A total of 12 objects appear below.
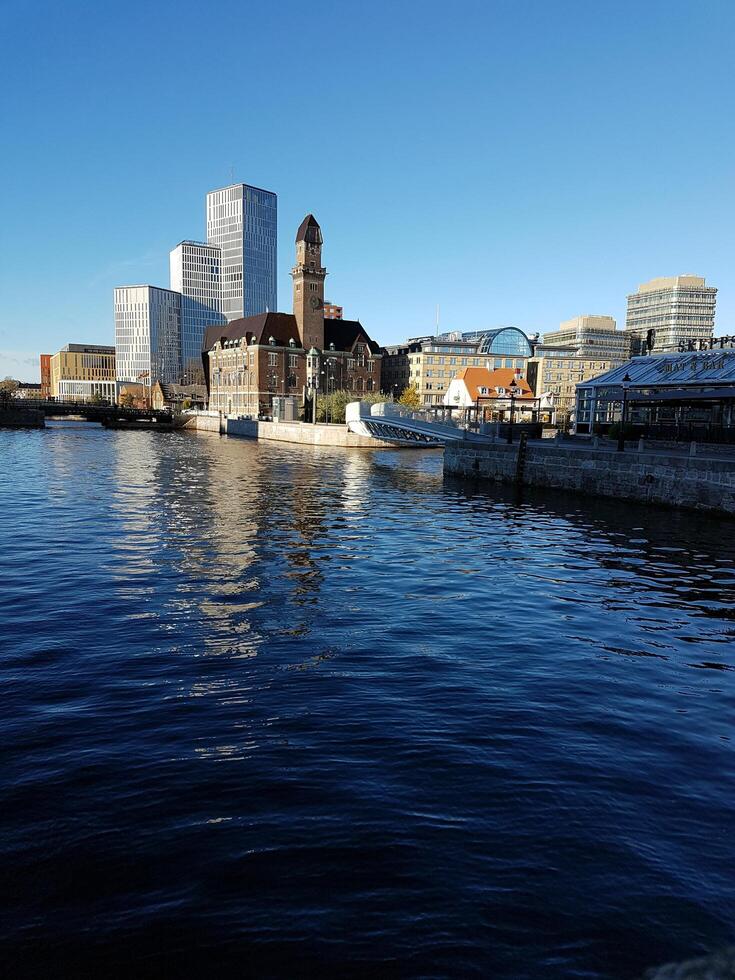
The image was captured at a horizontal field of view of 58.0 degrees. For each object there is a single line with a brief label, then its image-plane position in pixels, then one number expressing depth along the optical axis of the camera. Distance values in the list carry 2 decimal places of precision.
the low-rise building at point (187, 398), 160.32
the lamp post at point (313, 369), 95.81
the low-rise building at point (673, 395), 36.94
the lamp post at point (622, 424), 35.25
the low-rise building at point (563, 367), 165.00
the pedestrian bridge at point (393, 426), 61.78
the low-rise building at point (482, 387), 108.31
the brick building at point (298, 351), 131.50
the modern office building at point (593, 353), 171.50
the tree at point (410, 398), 131.50
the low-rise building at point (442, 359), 156.62
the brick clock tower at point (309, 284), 131.00
